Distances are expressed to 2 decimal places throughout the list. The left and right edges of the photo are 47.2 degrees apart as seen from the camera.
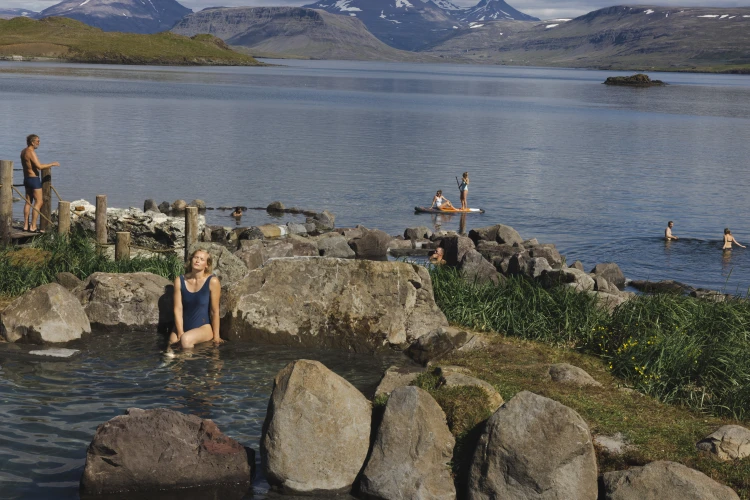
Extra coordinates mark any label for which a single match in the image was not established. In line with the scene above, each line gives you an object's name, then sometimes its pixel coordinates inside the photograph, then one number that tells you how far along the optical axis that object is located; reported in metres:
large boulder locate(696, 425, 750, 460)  11.05
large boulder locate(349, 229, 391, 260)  33.78
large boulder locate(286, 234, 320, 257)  29.86
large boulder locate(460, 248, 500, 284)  23.68
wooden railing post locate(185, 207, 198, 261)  21.92
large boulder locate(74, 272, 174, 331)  17.53
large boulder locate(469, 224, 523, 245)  35.03
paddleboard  44.84
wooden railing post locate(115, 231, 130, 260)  21.31
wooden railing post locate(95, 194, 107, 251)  23.03
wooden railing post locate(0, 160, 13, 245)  23.06
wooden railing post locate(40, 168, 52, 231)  25.56
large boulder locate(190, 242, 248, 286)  19.05
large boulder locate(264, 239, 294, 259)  28.77
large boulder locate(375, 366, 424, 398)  13.09
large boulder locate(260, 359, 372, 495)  11.16
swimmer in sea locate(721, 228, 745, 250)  37.78
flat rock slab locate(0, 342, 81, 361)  15.66
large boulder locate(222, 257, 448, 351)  17.22
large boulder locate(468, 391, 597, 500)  10.34
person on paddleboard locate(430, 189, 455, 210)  44.97
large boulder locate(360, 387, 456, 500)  10.95
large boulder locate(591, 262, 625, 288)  30.05
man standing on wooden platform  24.90
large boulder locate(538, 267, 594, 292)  20.25
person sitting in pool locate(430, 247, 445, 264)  30.67
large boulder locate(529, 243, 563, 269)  30.67
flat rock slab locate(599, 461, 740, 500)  9.92
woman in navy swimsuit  16.47
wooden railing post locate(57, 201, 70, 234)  22.61
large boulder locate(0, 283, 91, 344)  16.38
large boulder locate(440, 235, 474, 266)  30.42
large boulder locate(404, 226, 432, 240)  36.34
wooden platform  23.68
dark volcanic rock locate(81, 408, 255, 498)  10.92
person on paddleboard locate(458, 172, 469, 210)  44.75
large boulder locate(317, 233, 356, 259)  32.22
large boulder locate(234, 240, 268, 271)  24.16
